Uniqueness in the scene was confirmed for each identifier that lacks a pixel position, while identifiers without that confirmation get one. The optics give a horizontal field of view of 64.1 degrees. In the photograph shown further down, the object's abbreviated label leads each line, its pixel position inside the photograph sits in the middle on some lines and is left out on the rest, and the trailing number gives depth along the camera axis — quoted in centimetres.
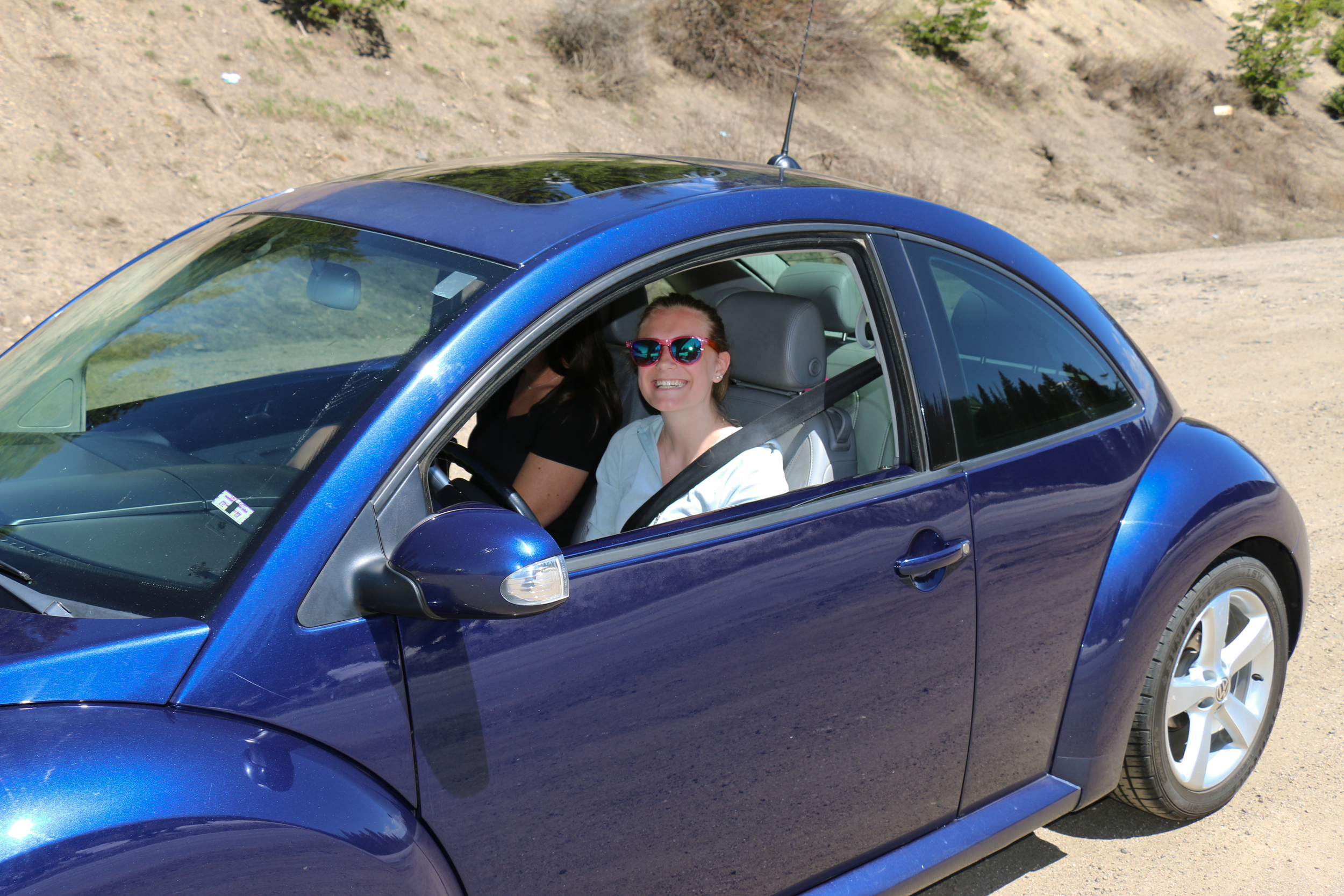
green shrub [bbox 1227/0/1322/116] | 2666
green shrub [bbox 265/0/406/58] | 1341
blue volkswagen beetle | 147
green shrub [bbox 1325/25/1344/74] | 3114
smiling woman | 252
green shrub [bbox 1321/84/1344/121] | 2828
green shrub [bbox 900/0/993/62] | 2172
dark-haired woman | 276
